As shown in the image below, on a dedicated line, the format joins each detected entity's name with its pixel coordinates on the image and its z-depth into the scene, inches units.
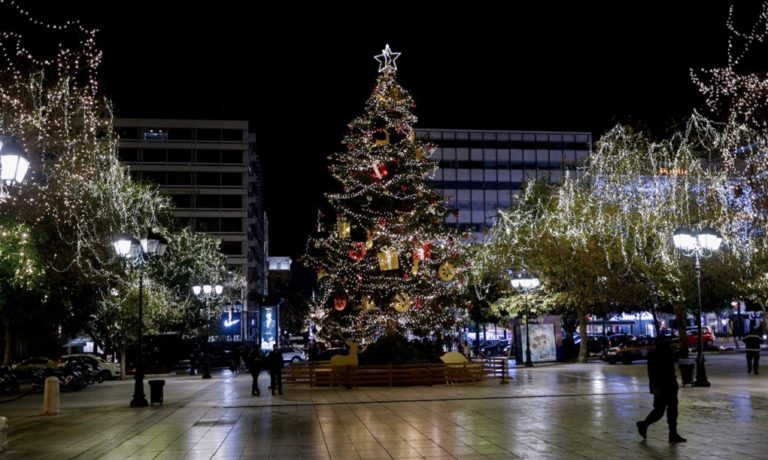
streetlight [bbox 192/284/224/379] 1502.5
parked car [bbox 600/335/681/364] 1643.0
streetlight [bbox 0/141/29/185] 522.6
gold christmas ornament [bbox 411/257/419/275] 1347.4
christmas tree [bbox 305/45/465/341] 1346.0
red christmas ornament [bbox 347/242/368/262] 1363.2
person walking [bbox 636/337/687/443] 502.6
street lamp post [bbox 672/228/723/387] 941.2
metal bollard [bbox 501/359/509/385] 1129.4
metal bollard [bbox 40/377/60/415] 805.2
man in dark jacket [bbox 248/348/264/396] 995.3
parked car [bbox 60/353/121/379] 1523.1
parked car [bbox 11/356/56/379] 1473.9
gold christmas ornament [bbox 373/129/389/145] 1382.9
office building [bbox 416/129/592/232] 3887.8
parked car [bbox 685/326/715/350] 2062.4
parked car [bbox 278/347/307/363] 2150.6
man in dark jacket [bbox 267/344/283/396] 1007.7
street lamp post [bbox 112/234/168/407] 885.2
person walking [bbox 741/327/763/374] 1140.4
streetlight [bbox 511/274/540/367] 1541.6
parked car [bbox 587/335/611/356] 2083.9
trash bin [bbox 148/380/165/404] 896.9
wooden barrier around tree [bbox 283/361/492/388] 1107.9
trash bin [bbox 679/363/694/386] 951.6
